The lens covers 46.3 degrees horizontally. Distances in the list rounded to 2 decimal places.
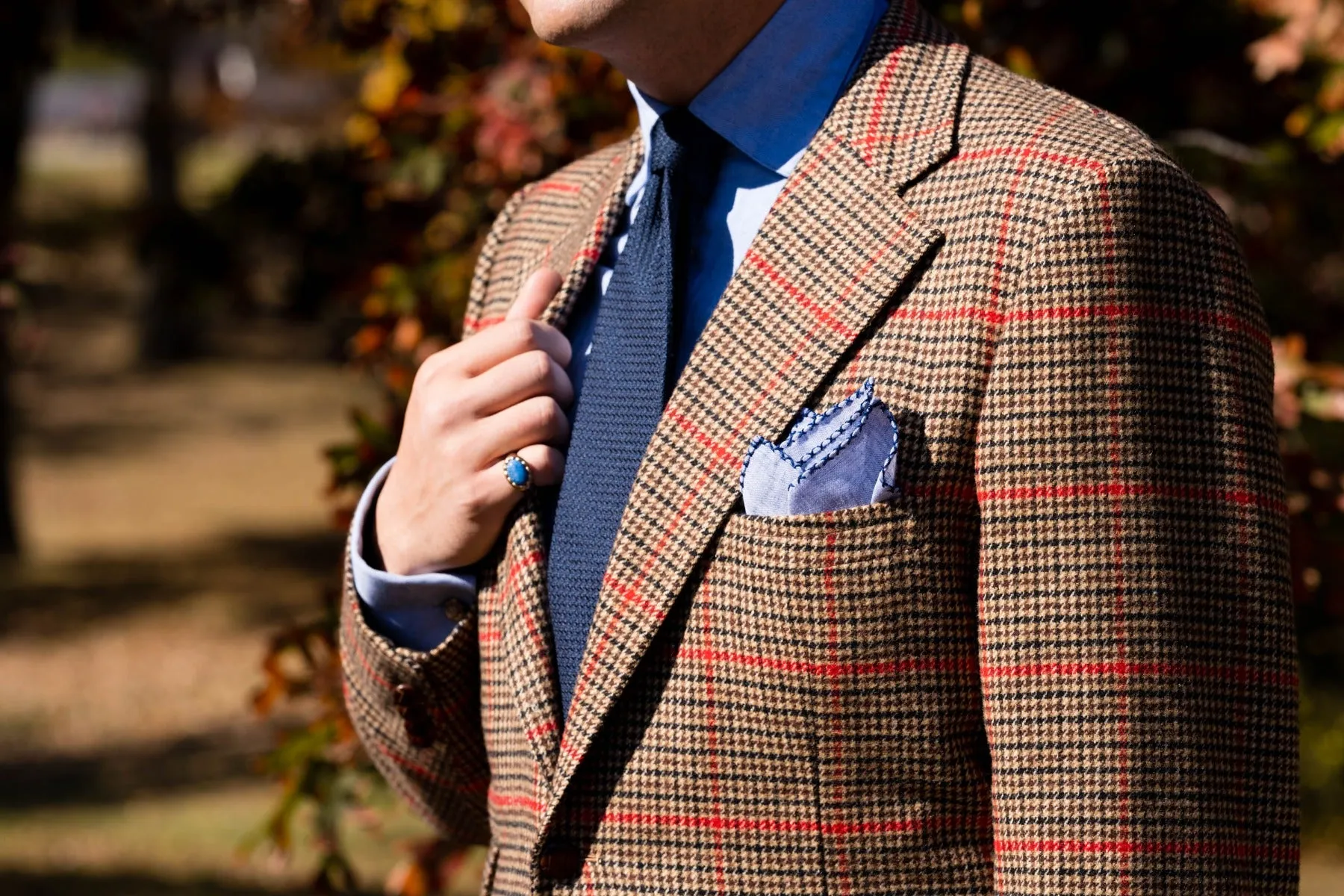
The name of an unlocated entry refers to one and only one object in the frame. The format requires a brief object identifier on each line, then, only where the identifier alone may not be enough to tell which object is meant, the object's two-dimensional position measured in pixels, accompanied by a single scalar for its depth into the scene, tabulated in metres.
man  1.34
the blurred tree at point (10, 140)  5.91
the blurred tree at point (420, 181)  3.23
